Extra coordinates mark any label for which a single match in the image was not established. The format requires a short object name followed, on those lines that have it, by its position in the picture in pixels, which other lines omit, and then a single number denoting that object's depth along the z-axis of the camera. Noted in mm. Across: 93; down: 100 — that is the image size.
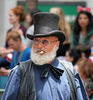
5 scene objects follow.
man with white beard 7470
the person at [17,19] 14795
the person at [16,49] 11727
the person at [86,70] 10589
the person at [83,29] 14670
